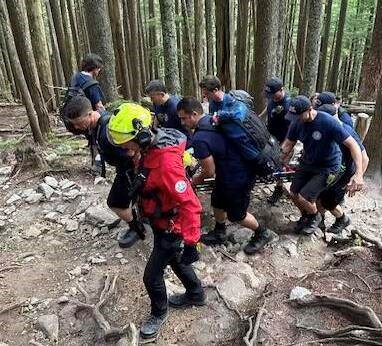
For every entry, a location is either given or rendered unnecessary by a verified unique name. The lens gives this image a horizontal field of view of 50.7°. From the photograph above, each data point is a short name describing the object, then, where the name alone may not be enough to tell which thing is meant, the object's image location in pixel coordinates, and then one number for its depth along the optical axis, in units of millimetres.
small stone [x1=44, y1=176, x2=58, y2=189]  6846
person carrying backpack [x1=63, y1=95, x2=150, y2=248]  4145
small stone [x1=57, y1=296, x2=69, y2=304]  4492
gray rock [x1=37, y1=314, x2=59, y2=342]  4088
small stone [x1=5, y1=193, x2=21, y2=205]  6500
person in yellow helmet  3295
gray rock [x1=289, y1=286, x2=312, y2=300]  4160
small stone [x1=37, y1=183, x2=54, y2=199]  6589
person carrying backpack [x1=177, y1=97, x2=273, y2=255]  4570
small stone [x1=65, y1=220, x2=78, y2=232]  5871
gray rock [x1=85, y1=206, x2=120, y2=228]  5848
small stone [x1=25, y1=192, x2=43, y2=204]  6492
